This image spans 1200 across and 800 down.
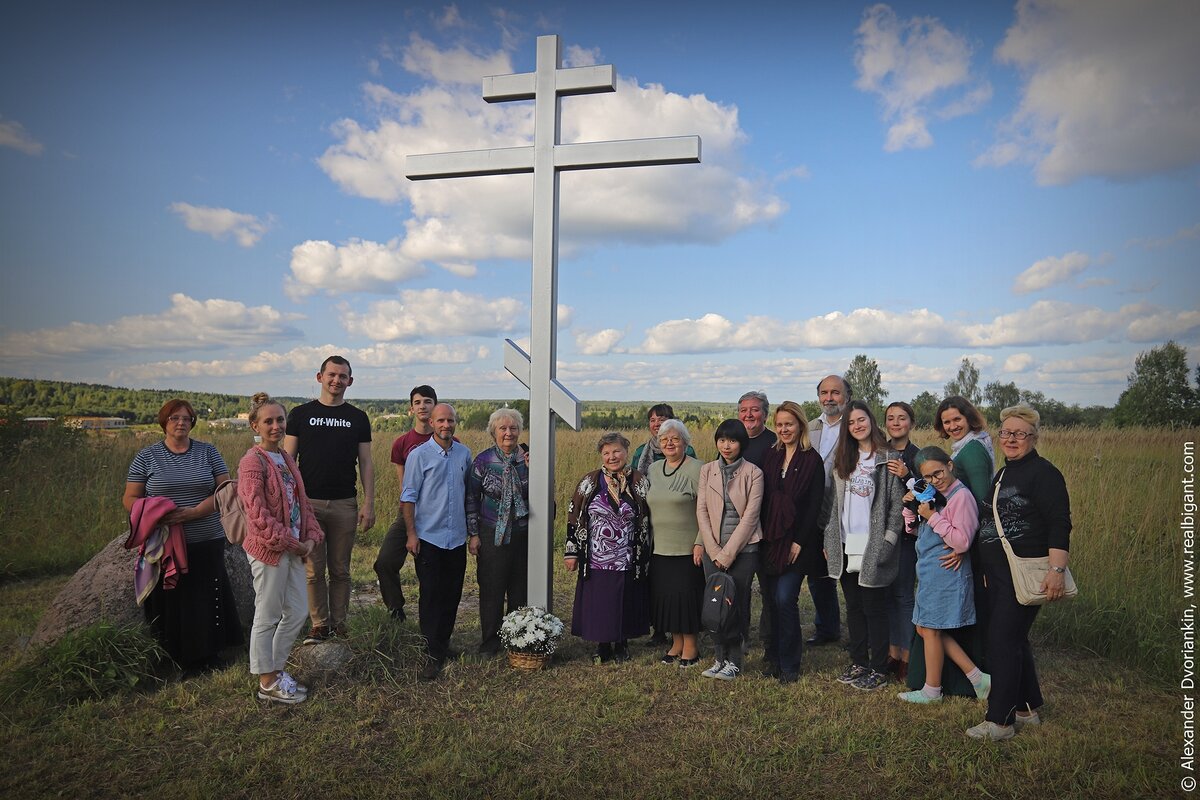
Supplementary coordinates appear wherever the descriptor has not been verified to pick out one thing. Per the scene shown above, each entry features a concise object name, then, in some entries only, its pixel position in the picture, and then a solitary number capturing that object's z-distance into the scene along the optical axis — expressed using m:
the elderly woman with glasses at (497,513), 5.55
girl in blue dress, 4.55
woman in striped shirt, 5.10
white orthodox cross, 5.50
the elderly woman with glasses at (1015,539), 4.08
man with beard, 5.79
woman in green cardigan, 4.84
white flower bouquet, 5.25
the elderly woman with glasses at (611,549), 5.39
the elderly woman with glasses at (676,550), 5.35
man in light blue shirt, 5.34
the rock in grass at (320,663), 4.88
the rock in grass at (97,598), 5.33
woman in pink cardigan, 4.53
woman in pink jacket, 5.15
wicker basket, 5.28
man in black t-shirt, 5.41
